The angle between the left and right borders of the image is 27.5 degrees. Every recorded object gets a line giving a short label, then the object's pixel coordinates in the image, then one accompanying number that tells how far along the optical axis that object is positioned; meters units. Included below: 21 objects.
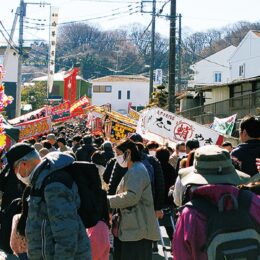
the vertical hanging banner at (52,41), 31.20
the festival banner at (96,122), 21.12
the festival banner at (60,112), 28.50
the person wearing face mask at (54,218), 3.46
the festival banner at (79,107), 27.95
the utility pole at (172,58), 15.74
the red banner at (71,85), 38.22
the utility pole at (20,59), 23.06
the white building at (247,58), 40.16
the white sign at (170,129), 11.83
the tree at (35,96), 54.28
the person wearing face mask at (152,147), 9.21
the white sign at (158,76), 53.28
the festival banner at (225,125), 15.90
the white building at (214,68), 53.88
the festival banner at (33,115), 22.97
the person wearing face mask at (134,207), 5.40
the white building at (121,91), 65.69
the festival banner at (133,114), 26.64
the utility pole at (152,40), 26.63
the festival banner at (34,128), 18.38
